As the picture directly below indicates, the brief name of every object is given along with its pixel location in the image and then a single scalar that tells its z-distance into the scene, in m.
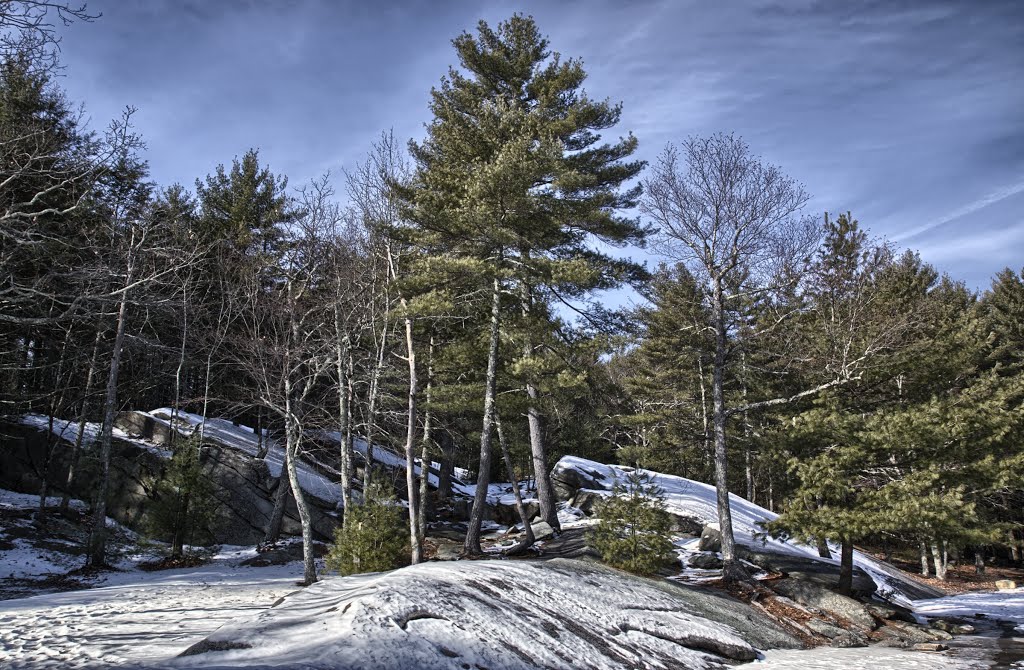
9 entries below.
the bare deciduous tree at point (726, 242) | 14.85
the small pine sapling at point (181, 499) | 17.47
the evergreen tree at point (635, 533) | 12.90
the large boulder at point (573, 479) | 24.36
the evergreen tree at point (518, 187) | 14.09
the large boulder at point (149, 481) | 20.48
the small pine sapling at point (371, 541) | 11.95
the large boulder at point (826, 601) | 12.59
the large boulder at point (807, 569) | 14.95
